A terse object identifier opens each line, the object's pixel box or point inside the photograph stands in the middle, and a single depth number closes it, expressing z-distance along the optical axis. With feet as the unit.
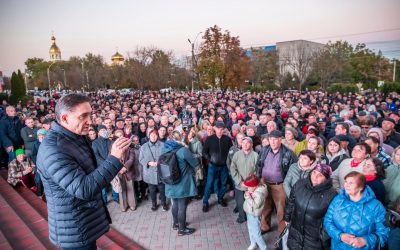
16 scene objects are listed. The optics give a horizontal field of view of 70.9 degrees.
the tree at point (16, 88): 110.22
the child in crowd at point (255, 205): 15.72
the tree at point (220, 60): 76.95
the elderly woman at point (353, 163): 14.96
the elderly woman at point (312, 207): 12.03
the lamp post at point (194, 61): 83.89
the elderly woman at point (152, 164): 21.57
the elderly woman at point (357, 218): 10.70
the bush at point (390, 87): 88.84
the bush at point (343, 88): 113.94
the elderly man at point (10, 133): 27.37
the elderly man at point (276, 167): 16.97
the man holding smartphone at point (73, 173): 6.49
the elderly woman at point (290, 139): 20.57
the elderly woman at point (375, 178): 13.27
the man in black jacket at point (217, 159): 22.39
